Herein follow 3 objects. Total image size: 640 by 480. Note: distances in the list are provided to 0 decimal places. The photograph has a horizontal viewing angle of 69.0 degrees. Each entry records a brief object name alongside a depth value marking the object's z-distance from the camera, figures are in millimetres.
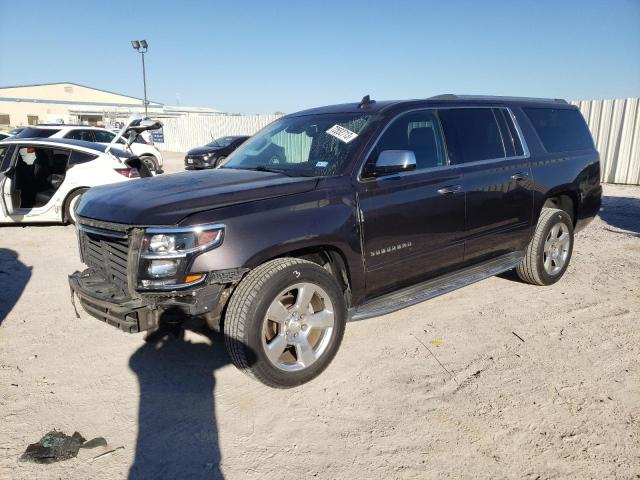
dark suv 2807
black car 16438
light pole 36500
